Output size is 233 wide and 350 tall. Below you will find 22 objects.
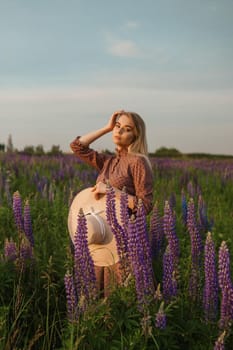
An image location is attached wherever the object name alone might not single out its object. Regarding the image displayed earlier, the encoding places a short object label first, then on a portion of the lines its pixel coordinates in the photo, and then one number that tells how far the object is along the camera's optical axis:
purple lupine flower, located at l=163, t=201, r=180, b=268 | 3.62
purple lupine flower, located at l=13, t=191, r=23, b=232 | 4.36
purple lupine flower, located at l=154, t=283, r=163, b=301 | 3.20
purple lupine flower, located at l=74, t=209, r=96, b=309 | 3.27
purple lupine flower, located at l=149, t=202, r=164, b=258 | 4.25
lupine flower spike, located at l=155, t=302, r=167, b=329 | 3.09
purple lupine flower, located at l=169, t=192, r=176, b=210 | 7.15
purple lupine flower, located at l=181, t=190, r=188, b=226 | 5.97
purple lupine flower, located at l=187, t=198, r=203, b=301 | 3.84
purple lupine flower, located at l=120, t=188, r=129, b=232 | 3.48
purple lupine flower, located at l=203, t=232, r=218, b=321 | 3.30
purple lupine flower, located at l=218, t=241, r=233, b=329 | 3.13
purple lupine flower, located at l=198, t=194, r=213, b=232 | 5.89
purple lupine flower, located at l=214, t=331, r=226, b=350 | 3.01
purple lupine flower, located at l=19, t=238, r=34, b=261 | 4.43
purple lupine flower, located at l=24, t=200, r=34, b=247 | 4.45
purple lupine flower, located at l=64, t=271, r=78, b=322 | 3.33
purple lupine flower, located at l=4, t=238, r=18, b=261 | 4.50
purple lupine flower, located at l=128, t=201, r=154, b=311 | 3.15
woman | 4.23
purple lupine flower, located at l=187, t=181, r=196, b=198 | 9.17
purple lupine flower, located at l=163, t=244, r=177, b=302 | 3.44
